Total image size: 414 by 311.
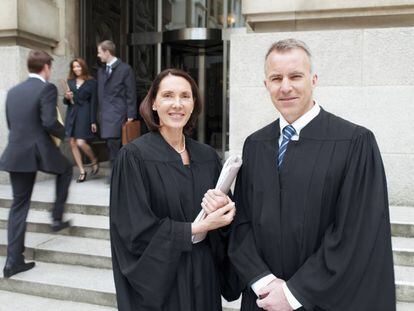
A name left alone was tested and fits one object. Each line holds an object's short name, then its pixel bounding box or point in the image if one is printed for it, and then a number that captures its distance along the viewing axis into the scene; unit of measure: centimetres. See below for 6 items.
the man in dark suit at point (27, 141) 383
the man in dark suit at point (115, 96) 586
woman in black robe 188
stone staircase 364
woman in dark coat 627
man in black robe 164
